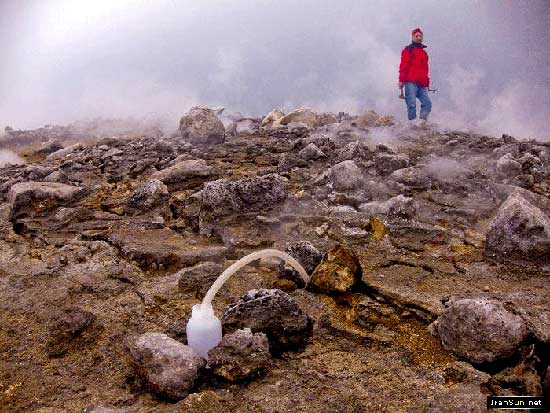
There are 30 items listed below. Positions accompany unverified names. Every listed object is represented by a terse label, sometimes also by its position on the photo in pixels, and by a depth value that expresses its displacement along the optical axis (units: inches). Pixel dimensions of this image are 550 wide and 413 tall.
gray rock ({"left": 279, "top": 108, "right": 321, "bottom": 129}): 370.6
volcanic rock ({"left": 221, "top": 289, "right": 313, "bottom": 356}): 73.4
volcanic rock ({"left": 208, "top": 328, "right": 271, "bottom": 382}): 65.7
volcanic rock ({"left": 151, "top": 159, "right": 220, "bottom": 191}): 168.4
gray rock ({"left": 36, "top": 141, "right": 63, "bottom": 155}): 392.2
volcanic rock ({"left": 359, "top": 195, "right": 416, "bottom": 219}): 133.6
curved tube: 69.5
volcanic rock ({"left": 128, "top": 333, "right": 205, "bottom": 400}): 63.8
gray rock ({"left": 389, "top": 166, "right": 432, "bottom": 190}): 164.3
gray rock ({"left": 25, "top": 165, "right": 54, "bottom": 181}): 202.5
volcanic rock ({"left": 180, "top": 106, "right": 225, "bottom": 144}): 277.6
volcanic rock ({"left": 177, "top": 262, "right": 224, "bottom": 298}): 96.7
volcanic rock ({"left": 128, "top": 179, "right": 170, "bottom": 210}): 149.3
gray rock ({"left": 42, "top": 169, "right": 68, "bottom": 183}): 189.6
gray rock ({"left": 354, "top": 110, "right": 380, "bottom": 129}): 361.6
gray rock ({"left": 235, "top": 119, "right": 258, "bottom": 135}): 335.9
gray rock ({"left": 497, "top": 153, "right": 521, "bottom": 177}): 179.0
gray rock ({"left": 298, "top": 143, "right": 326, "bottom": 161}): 207.5
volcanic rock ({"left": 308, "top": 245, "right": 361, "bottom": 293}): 90.8
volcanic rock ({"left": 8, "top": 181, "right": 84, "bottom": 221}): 152.1
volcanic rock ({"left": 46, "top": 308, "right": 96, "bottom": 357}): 80.5
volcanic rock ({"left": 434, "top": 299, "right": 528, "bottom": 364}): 67.3
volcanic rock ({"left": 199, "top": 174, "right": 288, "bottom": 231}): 133.3
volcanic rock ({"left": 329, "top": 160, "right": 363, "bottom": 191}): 156.5
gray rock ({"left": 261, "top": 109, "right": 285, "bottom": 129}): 373.6
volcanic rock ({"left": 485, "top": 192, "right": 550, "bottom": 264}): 100.7
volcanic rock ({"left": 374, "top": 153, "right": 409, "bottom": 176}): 175.9
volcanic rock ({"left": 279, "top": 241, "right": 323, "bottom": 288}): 95.8
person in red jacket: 323.9
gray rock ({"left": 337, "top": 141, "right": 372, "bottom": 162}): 195.6
